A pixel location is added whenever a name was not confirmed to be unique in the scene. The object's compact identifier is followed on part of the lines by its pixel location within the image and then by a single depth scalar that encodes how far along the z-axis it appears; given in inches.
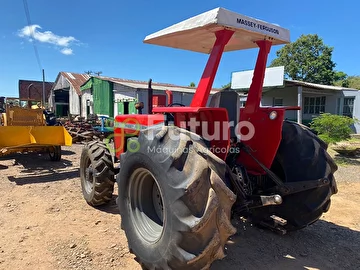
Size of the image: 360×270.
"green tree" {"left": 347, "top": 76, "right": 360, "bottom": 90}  1528.8
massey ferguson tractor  85.1
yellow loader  277.0
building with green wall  905.5
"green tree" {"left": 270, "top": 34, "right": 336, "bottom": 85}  1310.3
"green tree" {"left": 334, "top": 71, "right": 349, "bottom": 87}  1349.0
